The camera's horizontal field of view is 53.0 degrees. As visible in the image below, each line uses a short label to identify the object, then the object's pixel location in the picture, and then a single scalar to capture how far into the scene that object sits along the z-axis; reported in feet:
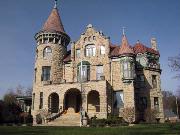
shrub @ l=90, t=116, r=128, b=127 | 67.64
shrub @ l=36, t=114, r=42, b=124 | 82.21
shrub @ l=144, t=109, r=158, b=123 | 83.64
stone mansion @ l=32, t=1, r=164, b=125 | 84.26
